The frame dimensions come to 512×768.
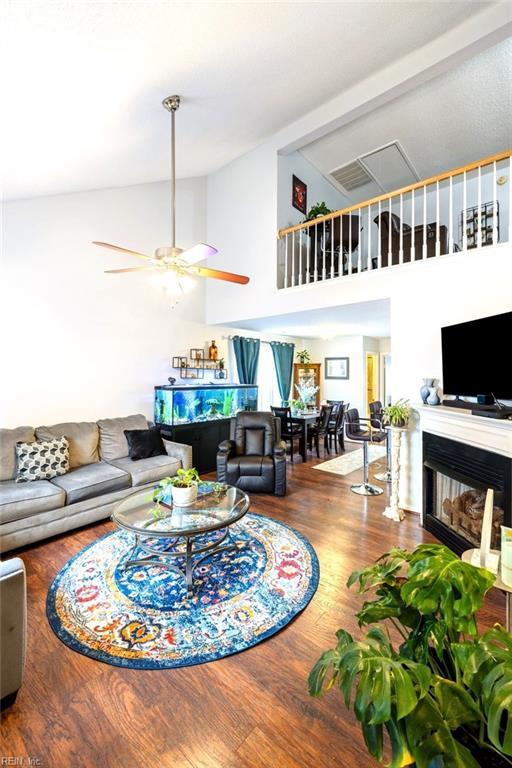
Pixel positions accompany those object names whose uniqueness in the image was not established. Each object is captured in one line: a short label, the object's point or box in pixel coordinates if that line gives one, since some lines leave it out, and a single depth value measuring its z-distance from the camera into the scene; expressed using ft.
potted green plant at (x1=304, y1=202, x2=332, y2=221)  16.15
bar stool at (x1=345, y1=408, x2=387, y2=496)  13.78
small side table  3.99
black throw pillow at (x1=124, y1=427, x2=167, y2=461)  13.30
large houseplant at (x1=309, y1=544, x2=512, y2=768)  2.30
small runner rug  16.87
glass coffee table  7.36
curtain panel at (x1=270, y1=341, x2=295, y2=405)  24.81
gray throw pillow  10.44
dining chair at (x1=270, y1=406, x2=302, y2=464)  18.71
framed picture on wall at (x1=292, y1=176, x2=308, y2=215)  17.01
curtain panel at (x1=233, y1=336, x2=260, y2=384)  20.81
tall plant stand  11.32
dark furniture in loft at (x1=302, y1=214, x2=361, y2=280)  14.26
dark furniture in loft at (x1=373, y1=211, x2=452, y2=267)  12.97
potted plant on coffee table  8.57
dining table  18.62
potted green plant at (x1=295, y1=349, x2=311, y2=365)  26.91
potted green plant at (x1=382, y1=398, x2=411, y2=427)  11.30
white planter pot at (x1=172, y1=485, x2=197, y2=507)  8.55
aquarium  15.66
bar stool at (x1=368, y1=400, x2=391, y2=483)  14.41
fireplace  7.71
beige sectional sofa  9.11
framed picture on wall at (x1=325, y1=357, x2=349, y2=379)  27.14
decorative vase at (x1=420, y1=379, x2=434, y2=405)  10.70
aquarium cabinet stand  15.58
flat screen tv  7.88
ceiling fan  8.27
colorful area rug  5.91
